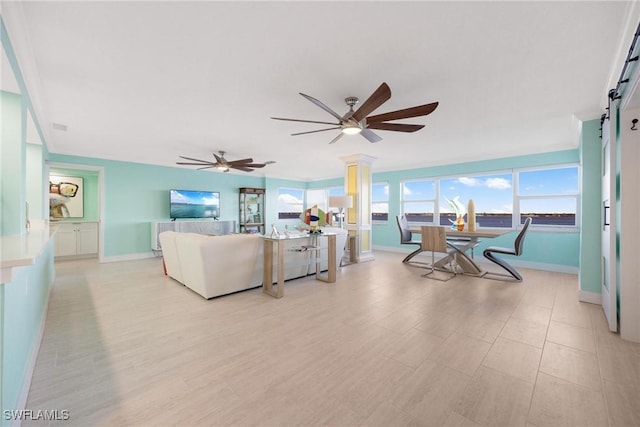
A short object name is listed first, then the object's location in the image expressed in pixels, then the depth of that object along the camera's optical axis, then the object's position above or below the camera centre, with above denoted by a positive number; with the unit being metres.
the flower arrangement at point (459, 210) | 4.79 +0.10
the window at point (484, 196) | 5.80 +0.45
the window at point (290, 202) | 9.58 +0.37
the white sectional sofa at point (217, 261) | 3.30 -0.67
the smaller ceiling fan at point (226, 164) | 5.16 +0.95
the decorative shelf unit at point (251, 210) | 8.42 +0.07
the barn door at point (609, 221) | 2.53 -0.05
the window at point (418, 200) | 6.90 +0.39
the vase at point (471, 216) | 4.73 -0.02
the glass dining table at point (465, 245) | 4.41 -0.57
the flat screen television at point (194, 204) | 6.90 +0.20
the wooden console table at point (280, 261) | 3.45 -0.70
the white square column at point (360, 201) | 5.89 +0.28
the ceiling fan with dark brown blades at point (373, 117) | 2.30 +0.99
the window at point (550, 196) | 5.10 +0.40
